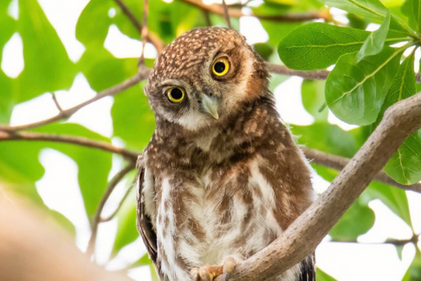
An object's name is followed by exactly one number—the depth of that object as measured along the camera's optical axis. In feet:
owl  17.46
